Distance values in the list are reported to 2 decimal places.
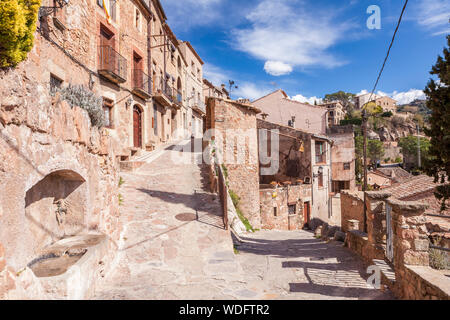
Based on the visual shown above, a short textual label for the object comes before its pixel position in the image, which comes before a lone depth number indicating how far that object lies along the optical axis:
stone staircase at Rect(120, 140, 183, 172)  11.26
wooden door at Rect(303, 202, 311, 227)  20.07
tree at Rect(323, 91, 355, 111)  94.12
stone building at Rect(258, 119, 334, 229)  18.98
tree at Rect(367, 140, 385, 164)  54.22
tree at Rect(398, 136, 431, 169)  50.47
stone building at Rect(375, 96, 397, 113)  94.58
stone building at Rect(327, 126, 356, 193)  30.34
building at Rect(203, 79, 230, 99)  39.42
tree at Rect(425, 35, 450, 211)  7.70
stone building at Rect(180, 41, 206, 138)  31.23
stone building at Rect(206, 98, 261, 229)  14.07
